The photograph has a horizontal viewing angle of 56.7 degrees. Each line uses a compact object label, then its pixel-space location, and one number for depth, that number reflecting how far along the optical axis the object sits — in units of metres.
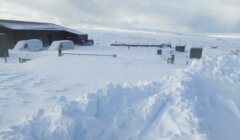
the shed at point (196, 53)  21.59
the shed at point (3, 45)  18.27
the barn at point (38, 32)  29.25
